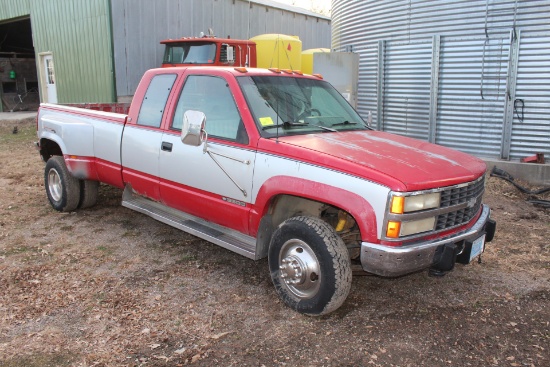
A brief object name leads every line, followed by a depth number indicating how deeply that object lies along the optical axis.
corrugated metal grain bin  7.88
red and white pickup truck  3.34
